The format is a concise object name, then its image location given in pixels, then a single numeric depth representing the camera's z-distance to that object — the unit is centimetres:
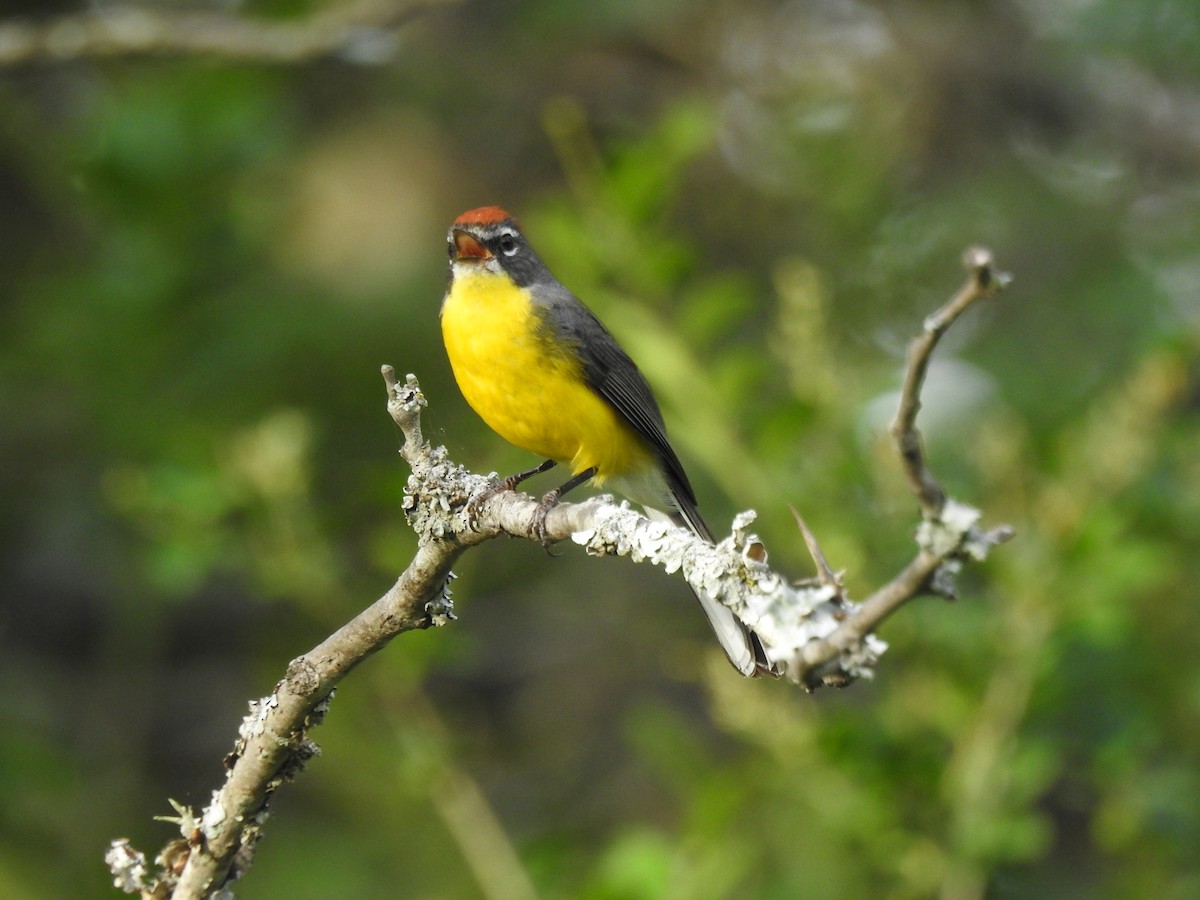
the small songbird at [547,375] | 880
